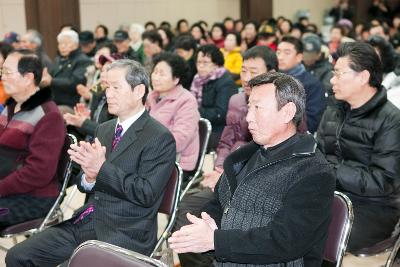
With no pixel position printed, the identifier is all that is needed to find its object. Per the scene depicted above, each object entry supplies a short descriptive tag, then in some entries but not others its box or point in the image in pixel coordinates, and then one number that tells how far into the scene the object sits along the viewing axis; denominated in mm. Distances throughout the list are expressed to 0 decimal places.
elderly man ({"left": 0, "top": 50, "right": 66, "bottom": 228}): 2988
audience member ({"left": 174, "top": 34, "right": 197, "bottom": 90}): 6022
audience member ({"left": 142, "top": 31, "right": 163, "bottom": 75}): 6914
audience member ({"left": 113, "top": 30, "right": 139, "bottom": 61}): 8074
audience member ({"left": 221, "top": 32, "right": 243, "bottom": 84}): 7223
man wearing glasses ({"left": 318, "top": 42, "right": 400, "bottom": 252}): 2736
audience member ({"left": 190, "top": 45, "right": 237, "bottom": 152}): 4652
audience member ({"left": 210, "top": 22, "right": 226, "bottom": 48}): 9959
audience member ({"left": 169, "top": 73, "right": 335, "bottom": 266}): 1858
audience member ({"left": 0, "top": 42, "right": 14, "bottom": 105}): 4797
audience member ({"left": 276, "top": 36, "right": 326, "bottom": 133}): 4195
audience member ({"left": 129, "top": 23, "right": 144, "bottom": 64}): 8219
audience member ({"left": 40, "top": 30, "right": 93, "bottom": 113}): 5773
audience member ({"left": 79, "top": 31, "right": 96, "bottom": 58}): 7562
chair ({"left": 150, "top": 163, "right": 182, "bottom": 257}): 2662
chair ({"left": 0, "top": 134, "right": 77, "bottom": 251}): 2961
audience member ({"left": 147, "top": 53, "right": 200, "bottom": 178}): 3674
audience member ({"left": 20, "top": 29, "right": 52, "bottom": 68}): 6339
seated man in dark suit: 2428
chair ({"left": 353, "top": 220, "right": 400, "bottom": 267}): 2680
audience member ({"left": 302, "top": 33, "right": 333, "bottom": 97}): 5685
